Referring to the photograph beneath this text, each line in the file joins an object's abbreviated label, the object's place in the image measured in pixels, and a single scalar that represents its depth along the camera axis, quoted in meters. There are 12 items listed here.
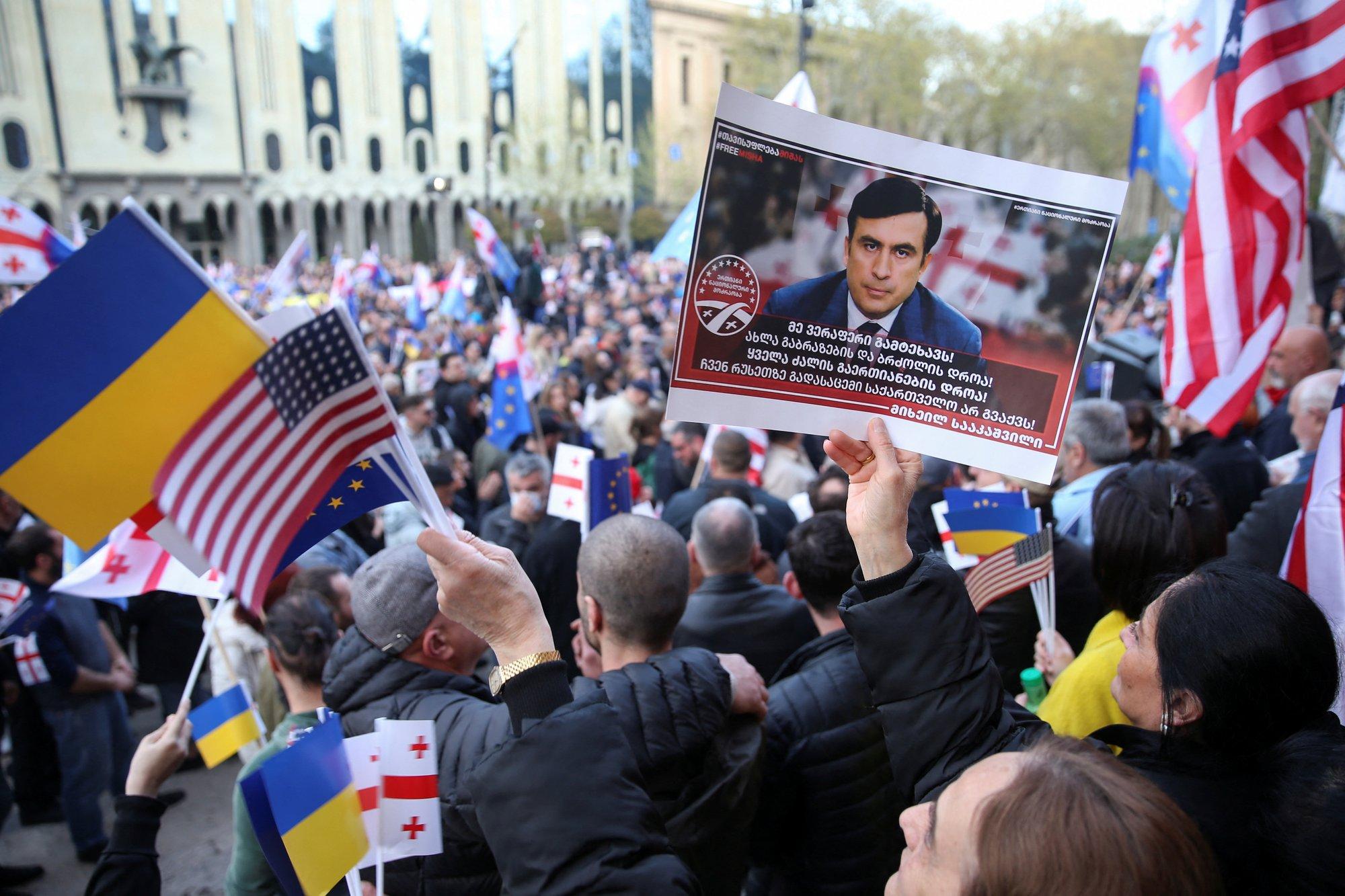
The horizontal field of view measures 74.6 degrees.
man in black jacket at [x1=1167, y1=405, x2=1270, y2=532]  4.86
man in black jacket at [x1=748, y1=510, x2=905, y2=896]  2.45
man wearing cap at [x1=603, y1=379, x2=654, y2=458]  8.19
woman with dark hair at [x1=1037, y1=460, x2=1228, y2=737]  2.17
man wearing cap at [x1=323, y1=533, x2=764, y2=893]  2.06
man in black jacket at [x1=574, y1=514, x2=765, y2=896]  2.06
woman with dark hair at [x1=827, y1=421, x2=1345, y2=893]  1.50
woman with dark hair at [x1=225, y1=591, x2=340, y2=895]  2.58
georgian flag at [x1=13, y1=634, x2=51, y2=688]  4.33
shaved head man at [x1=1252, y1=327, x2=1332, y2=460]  5.75
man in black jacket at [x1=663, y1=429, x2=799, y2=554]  4.96
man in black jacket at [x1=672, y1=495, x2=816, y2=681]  3.45
